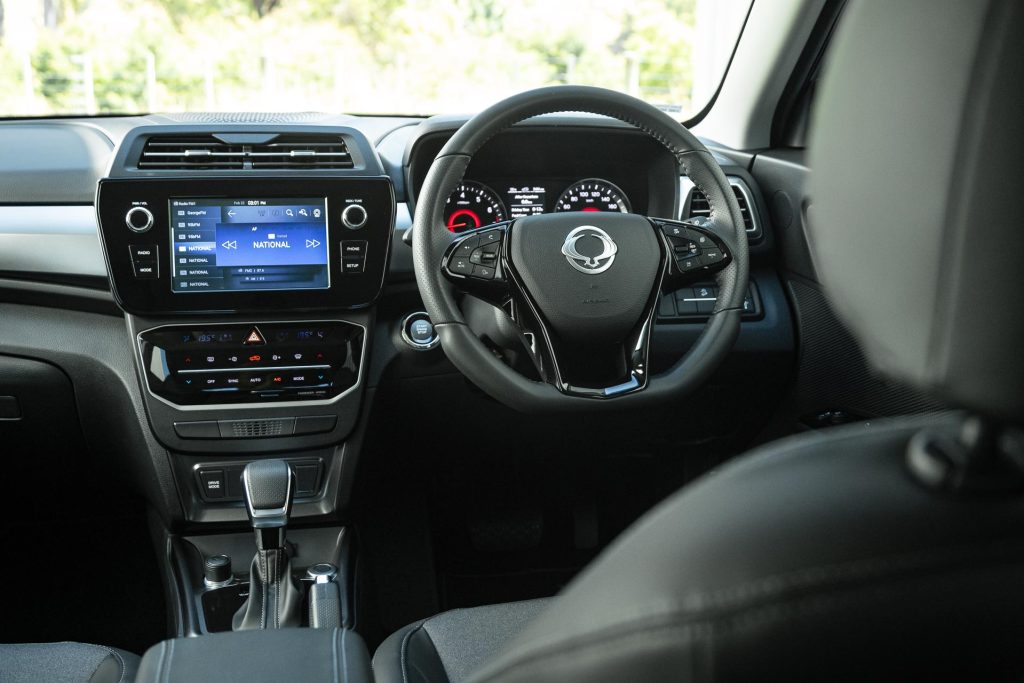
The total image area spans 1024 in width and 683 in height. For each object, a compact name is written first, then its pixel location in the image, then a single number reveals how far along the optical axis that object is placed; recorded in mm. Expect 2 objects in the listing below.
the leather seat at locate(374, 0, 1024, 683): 474
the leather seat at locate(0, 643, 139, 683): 1312
